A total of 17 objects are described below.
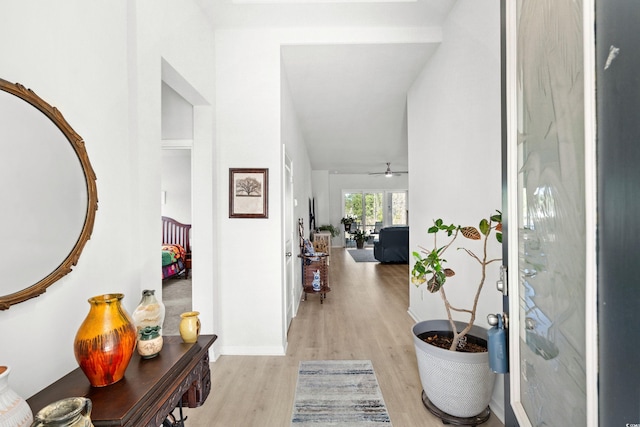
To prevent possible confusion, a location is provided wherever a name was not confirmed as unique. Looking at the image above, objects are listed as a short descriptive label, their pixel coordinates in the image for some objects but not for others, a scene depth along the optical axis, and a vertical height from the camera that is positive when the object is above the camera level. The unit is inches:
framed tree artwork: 110.7 +6.7
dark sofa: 294.0 -31.9
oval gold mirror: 38.0 +2.5
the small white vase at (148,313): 51.1 -16.9
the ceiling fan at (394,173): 409.5 +51.3
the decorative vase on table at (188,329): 53.5 -20.2
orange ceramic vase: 37.4 -15.9
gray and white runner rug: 75.0 -50.0
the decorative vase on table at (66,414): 25.0 -16.9
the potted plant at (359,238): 414.9 -35.9
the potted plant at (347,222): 430.6 -14.6
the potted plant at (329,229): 405.5 -22.6
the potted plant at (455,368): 68.0 -35.1
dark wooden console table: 35.0 -22.3
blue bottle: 45.4 -20.2
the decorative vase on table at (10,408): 26.4 -17.0
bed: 206.1 -25.7
